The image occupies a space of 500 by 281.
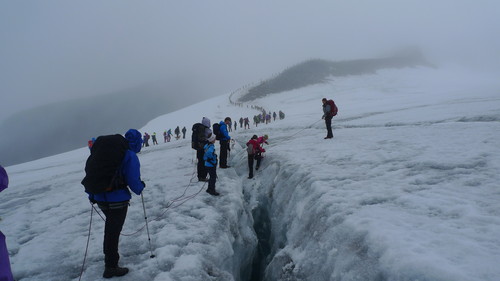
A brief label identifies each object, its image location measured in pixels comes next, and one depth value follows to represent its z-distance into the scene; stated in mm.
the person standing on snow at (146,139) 31131
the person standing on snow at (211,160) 7973
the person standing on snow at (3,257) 3242
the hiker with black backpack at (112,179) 4277
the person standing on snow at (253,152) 10453
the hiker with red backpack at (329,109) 11547
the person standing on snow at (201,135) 8805
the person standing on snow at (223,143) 9750
